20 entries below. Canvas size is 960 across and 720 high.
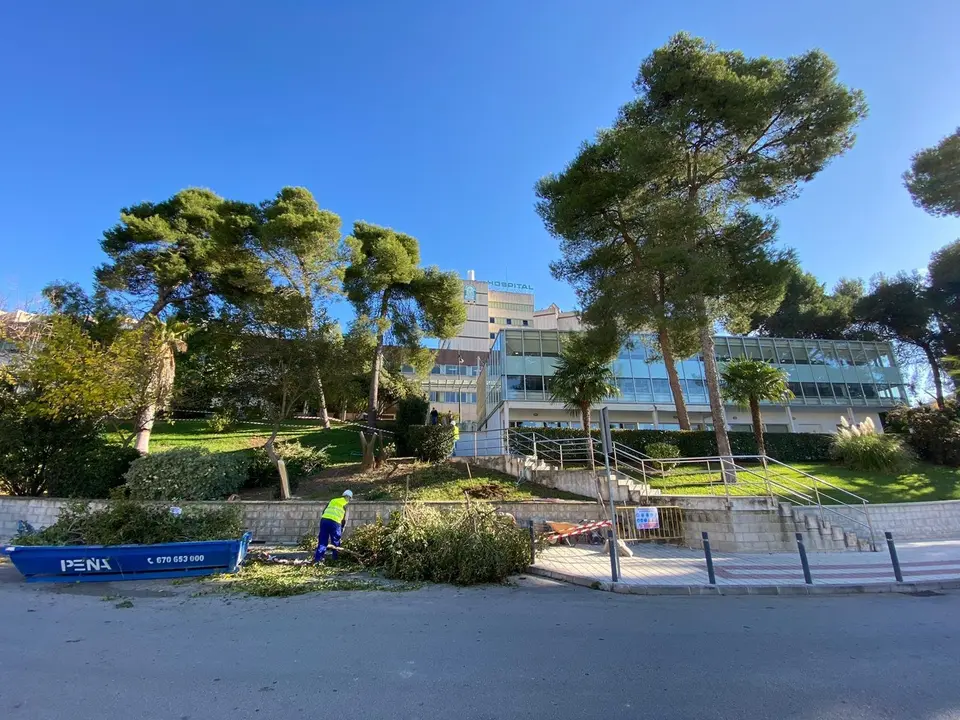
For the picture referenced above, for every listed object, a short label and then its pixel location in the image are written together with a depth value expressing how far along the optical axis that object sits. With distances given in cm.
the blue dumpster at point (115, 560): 777
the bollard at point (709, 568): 775
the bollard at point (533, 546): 902
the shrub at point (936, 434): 1917
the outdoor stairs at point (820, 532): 1162
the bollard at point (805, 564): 771
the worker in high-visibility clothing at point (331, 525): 911
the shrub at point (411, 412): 2109
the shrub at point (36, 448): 1231
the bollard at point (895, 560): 776
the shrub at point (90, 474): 1234
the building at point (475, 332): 5462
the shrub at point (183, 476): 1186
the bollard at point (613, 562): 782
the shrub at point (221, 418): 1803
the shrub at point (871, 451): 1742
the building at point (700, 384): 2956
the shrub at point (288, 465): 1467
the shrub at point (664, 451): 1872
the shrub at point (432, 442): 1792
